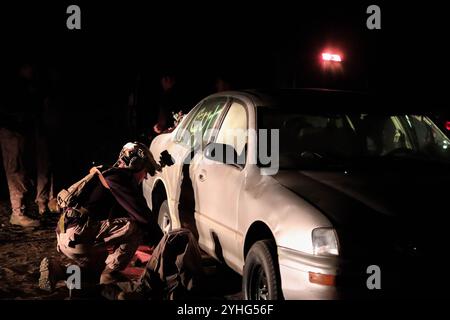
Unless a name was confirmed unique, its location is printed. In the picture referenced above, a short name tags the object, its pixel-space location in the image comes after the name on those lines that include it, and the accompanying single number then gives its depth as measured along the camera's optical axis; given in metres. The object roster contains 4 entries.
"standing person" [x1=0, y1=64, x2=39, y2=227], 7.03
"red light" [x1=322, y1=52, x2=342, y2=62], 12.25
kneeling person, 4.57
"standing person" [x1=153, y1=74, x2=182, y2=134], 8.87
